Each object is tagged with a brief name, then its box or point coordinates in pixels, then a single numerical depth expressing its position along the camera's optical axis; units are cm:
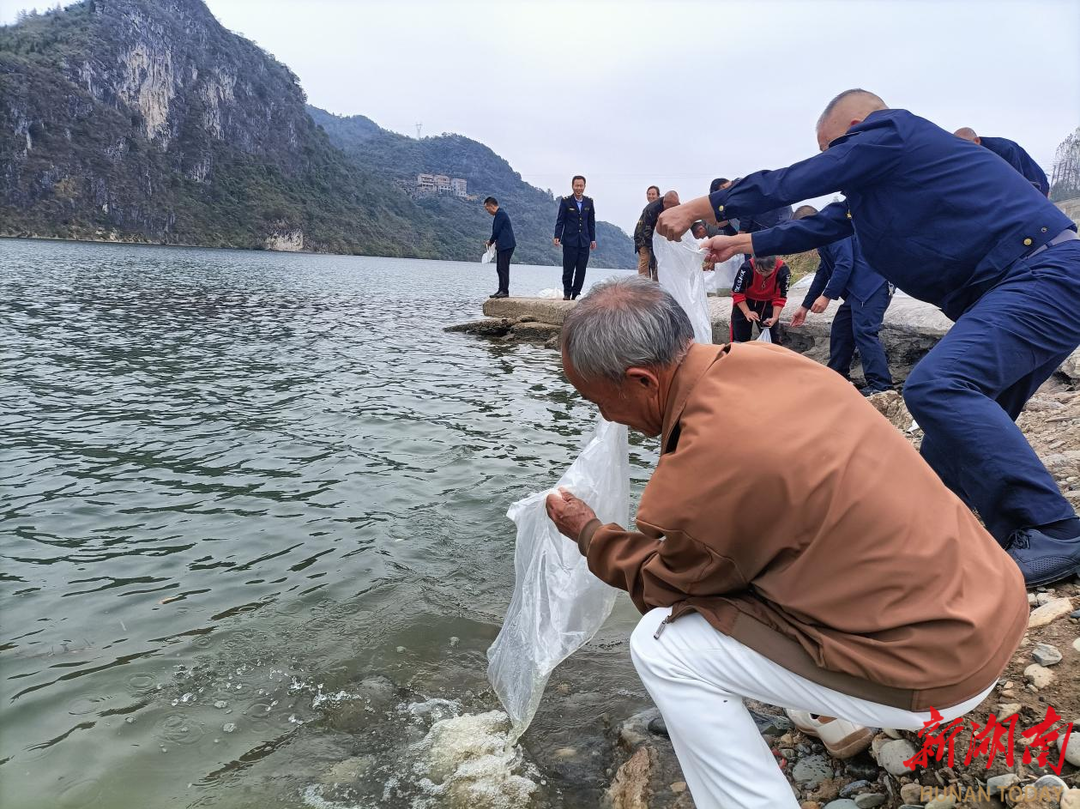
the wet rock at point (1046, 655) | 208
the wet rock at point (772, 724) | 231
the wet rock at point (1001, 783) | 165
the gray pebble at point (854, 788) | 193
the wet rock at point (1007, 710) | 193
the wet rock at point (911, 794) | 178
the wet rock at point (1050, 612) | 228
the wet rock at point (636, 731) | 244
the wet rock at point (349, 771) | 238
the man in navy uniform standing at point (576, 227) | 1331
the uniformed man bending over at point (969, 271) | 234
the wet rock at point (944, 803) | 169
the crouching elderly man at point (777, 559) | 130
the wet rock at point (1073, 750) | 166
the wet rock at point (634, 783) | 213
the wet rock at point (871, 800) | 185
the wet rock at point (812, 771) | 203
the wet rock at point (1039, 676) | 201
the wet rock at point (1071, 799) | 151
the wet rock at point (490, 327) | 1463
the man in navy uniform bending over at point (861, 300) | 646
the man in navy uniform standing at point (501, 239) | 1472
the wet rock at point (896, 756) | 188
